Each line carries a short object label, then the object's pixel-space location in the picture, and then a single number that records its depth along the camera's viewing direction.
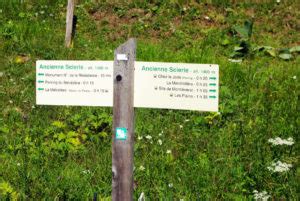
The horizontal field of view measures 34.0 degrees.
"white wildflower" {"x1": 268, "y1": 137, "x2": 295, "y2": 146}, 4.75
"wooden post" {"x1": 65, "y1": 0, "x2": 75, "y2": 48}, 8.80
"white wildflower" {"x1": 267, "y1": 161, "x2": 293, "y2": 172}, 4.48
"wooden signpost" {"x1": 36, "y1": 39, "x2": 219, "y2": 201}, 3.43
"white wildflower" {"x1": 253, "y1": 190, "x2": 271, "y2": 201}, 4.27
